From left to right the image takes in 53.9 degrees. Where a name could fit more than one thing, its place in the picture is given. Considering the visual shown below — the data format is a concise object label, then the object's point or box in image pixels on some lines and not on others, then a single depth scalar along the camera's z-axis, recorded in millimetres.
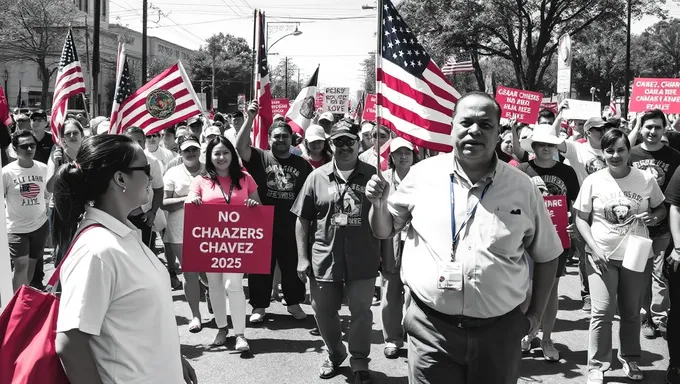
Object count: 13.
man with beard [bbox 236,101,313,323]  7250
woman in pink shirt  6191
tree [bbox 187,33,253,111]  88812
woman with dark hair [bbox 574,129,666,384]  5348
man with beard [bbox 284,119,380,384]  5414
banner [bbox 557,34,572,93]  14154
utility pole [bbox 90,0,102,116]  19594
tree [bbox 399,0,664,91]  36031
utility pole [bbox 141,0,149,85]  25297
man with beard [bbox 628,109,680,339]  6668
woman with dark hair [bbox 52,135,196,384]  2275
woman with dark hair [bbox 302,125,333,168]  8086
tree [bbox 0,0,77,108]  49219
